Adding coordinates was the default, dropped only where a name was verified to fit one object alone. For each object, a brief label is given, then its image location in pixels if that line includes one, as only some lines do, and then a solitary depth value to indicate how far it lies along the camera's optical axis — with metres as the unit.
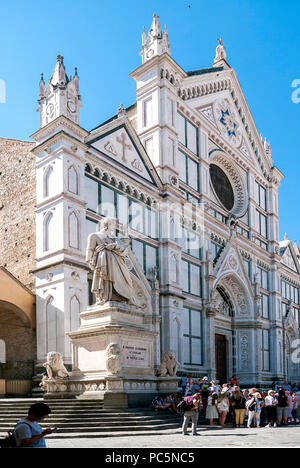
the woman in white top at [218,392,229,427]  16.25
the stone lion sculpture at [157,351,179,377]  16.56
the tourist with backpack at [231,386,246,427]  16.20
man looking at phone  5.86
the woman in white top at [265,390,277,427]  17.20
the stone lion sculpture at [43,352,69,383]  15.38
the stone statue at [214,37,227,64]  38.00
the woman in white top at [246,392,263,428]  16.28
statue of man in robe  15.08
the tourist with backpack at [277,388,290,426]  17.76
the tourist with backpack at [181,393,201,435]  12.67
